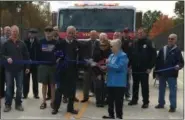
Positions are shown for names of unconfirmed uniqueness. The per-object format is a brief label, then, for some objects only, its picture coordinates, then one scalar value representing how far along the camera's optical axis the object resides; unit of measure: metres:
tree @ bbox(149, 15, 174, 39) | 95.12
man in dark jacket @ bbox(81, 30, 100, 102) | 10.68
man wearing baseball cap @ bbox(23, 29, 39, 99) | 11.09
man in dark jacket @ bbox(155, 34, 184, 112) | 9.80
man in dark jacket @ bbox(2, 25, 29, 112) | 9.34
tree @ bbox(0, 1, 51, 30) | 45.37
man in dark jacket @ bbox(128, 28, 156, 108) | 10.15
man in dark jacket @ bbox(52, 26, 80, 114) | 9.20
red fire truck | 13.69
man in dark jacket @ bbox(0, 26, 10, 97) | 10.47
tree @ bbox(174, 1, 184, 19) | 60.82
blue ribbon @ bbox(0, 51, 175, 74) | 9.22
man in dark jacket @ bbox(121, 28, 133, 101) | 10.57
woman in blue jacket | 8.09
